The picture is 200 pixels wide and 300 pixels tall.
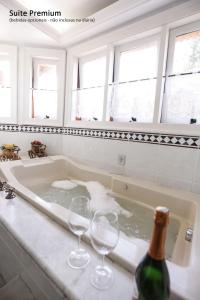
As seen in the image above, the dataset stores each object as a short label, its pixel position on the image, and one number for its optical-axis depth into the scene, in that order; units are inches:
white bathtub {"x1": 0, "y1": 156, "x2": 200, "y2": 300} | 28.4
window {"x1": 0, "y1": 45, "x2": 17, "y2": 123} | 103.2
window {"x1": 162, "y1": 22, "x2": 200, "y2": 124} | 65.5
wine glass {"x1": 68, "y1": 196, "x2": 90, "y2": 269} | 29.2
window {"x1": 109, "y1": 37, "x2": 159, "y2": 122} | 77.2
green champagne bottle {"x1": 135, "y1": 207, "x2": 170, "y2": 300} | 18.8
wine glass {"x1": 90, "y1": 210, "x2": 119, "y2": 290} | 26.2
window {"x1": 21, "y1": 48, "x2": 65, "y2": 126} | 105.3
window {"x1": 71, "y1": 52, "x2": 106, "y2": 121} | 97.0
